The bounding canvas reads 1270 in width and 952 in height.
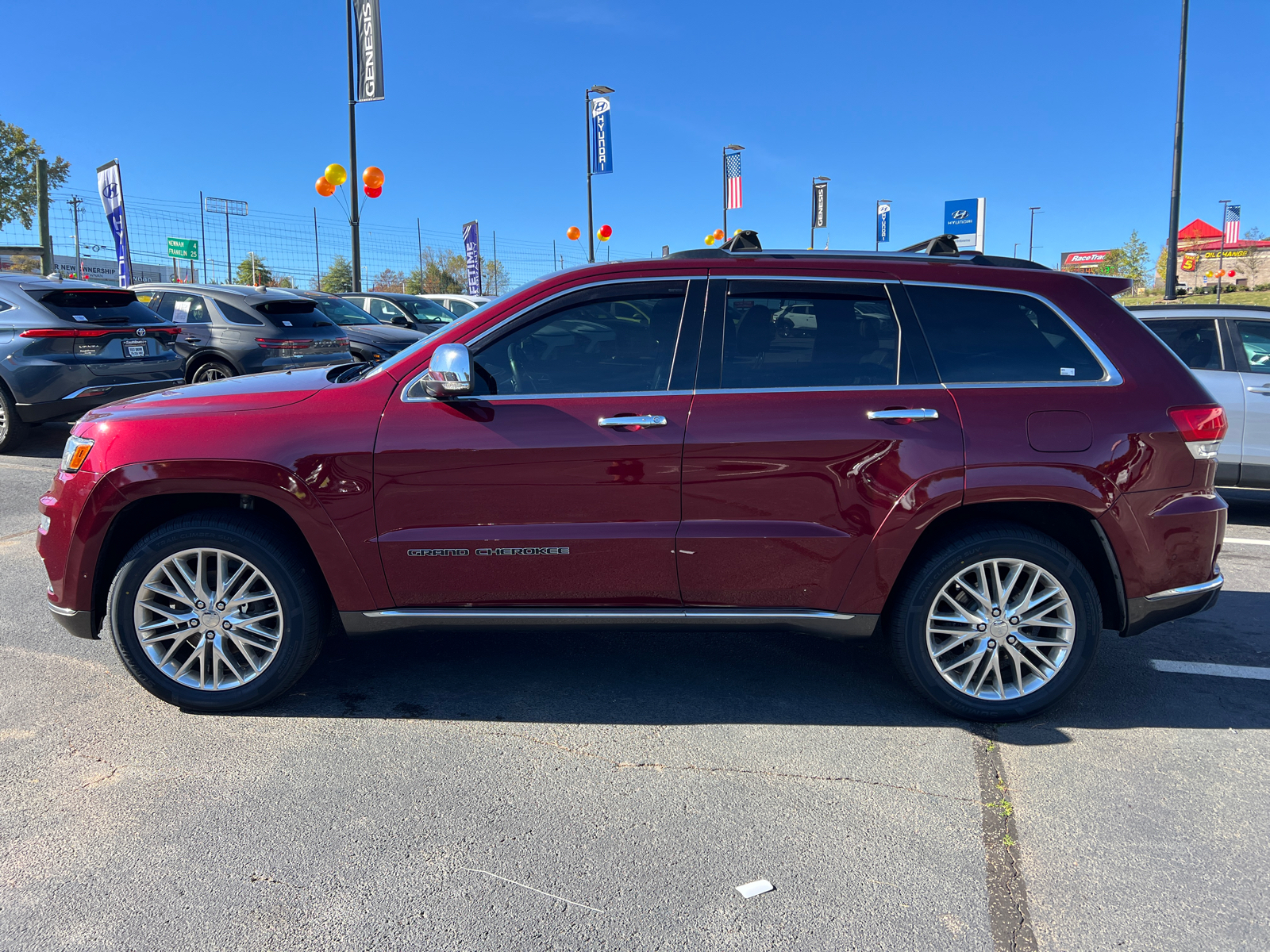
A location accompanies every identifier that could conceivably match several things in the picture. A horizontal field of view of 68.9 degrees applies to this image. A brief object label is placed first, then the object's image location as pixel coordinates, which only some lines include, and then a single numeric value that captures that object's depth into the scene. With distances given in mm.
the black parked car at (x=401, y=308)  18000
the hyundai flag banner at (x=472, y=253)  29688
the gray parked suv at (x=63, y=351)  8977
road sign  31370
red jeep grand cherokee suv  3477
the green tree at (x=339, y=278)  55969
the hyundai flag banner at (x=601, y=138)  30375
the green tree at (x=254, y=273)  34169
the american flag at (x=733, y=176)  34656
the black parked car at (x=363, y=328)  13180
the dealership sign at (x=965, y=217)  24734
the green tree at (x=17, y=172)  47281
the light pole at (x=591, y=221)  30281
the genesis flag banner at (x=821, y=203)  37469
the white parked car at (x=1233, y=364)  7020
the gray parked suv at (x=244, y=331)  11039
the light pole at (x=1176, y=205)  18594
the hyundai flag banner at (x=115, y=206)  18469
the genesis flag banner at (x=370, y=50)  18750
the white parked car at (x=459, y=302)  20828
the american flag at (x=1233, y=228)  56906
